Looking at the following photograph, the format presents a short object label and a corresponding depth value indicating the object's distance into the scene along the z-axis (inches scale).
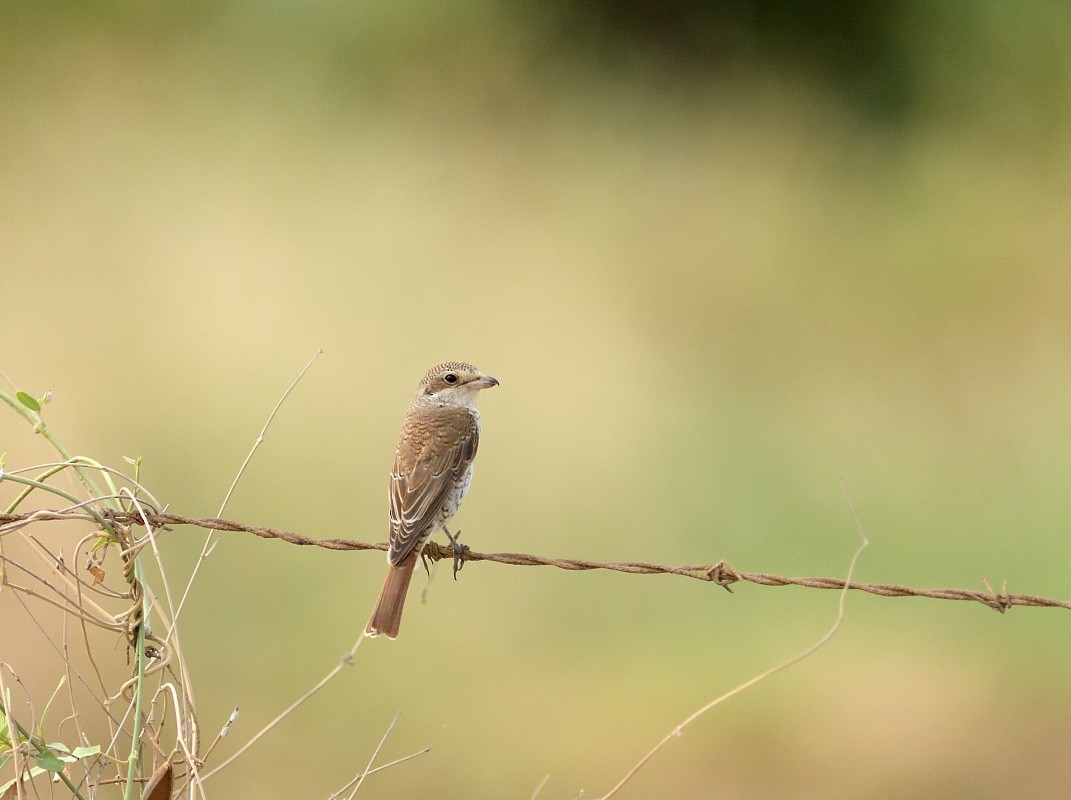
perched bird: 374.6
